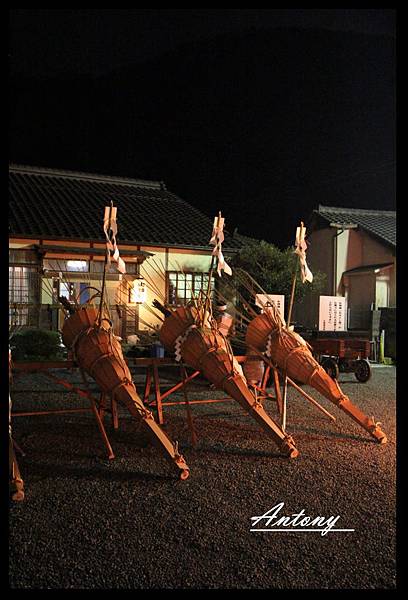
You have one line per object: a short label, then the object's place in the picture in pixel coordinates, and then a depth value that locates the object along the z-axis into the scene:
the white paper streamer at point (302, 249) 5.89
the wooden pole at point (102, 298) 4.78
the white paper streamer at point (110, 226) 4.92
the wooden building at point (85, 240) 12.69
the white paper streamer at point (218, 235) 5.62
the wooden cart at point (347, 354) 9.63
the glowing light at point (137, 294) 11.58
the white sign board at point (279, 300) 9.40
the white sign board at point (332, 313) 9.90
